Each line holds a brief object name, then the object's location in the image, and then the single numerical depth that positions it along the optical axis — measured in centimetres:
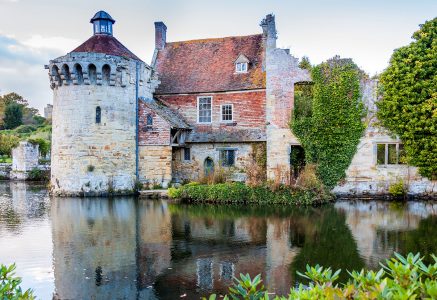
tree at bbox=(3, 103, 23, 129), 6838
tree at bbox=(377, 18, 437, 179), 2167
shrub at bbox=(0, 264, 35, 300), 413
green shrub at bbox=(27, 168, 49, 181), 3716
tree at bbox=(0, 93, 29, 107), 7641
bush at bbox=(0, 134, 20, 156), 4794
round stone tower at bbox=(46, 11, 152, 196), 2383
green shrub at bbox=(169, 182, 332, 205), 2059
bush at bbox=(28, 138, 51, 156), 4338
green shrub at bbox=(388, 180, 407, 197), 2267
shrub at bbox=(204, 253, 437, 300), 341
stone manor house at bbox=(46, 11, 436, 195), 2361
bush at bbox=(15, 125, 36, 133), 6363
